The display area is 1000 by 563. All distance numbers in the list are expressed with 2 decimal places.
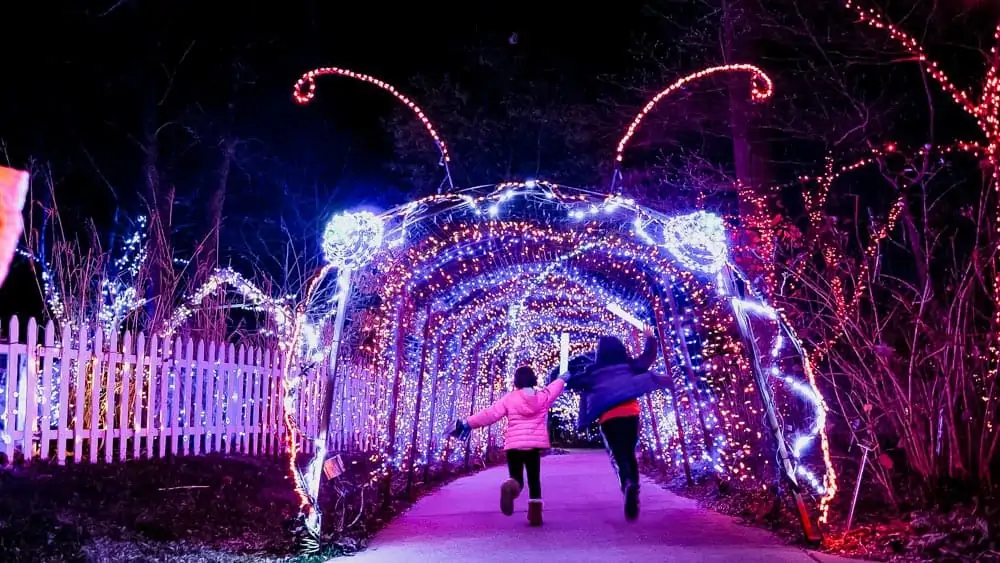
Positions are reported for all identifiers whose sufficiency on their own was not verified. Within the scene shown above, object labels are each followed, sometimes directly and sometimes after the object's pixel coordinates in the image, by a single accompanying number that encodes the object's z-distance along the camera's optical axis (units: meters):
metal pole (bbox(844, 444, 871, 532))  7.47
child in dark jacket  9.56
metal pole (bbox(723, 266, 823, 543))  7.85
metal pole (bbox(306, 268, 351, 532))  8.00
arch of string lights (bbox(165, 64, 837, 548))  8.05
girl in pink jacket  9.48
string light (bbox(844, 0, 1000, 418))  7.58
